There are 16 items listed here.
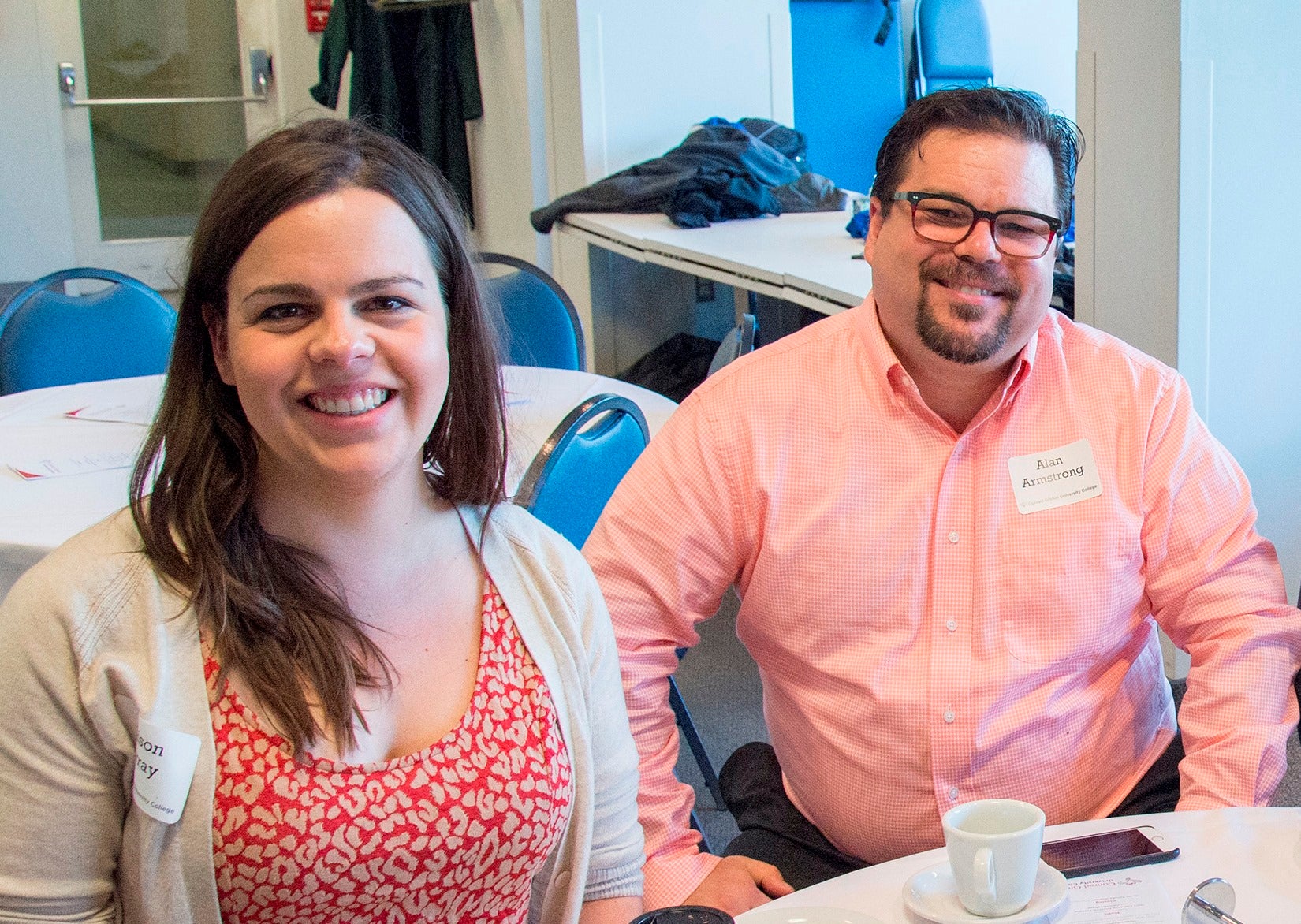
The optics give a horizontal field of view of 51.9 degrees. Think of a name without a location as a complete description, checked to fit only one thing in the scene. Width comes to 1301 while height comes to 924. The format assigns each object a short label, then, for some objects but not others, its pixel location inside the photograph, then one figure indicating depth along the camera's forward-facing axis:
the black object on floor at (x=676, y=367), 5.09
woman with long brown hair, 1.07
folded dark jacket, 4.79
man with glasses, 1.55
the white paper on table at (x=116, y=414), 2.68
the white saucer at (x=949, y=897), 1.00
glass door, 6.62
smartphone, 1.07
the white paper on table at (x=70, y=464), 2.28
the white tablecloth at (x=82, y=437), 1.97
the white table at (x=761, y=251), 3.28
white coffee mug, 0.99
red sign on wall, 6.79
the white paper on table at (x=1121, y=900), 1.00
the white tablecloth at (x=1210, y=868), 1.02
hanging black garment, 5.98
